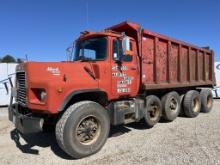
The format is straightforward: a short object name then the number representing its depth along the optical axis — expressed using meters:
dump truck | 3.39
